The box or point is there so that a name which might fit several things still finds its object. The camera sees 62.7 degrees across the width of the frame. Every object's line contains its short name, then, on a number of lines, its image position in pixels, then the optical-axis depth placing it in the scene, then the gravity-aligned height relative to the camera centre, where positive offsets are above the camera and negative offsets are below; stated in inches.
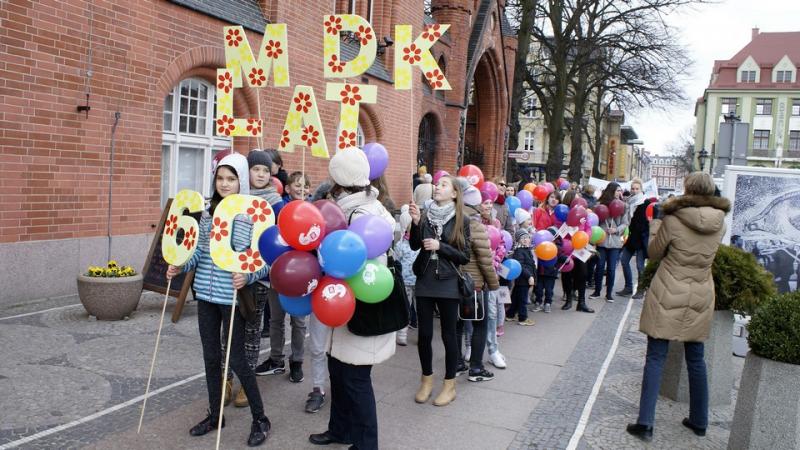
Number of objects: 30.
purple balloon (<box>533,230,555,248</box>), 370.0 -27.6
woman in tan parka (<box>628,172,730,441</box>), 191.0 -26.4
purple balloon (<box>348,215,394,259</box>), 154.5 -12.5
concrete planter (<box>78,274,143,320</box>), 279.9 -55.9
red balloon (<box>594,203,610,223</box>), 430.0 -13.1
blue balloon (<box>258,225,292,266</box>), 158.4 -17.1
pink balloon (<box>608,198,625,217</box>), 436.0 -10.8
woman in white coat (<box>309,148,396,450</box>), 159.3 -43.5
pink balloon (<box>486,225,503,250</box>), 277.9 -21.7
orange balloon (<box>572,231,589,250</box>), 391.9 -29.3
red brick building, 299.7 +28.5
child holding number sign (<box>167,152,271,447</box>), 169.9 -35.1
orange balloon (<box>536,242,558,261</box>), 364.5 -34.6
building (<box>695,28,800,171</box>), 2851.9 +453.6
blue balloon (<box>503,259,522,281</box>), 309.6 -38.8
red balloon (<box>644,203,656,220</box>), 453.9 -12.1
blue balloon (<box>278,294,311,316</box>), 157.3 -31.1
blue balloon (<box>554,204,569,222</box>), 395.9 -13.9
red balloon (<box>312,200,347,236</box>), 155.5 -9.1
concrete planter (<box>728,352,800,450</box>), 167.3 -53.7
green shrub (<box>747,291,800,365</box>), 169.5 -34.0
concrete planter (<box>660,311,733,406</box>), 228.5 -59.4
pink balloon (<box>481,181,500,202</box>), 300.4 -2.6
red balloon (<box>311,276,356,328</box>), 149.8 -28.6
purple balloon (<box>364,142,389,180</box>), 183.2 +5.8
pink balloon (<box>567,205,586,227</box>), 387.2 -15.3
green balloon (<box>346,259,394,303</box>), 153.6 -24.4
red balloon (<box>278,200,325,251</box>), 147.4 -11.1
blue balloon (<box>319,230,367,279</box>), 147.7 -17.2
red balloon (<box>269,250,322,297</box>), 147.7 -22.3
